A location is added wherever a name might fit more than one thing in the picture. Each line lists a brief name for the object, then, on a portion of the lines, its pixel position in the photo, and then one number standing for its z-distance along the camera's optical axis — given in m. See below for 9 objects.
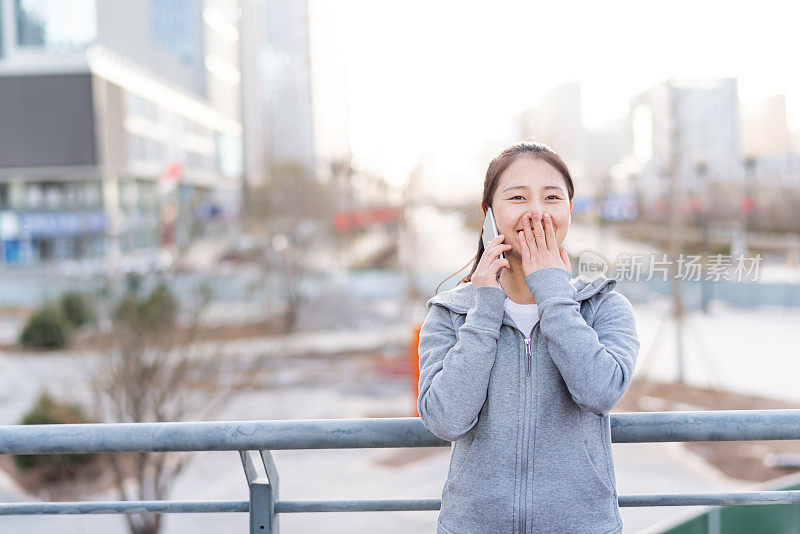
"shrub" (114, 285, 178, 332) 10.54
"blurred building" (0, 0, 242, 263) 48.78
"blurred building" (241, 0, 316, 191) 77.50
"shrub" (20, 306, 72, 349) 21.30
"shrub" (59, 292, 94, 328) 23.98
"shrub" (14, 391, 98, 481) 10.62
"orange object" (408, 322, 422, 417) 10.52
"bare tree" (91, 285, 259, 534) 8.83
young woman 1.66
